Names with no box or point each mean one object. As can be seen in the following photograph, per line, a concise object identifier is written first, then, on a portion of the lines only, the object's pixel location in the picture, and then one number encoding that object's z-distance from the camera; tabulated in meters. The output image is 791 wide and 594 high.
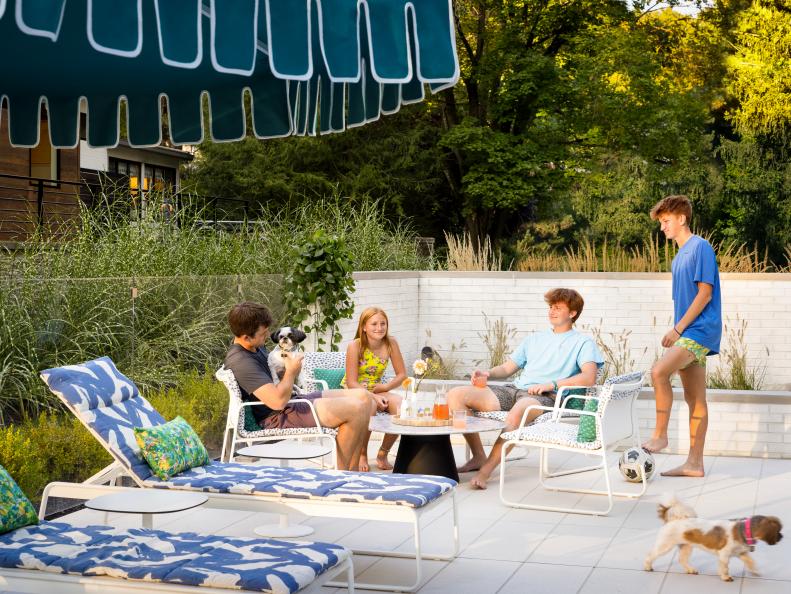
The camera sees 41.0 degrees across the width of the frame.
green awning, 3.03
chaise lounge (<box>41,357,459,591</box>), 4.77
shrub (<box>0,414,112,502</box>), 5.84
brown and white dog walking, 4.87
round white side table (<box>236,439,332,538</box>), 5.40
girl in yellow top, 7.57
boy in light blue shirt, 7.13
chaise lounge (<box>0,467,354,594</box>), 3.63
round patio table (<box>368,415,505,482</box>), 6.73
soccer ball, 7.11
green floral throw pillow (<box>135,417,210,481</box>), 5.17
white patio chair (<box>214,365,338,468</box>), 6.40
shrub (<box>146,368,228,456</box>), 7.35
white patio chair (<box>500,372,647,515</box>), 6.47
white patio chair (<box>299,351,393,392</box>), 7.91
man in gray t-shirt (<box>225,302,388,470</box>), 6.33
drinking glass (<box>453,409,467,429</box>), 6.62
